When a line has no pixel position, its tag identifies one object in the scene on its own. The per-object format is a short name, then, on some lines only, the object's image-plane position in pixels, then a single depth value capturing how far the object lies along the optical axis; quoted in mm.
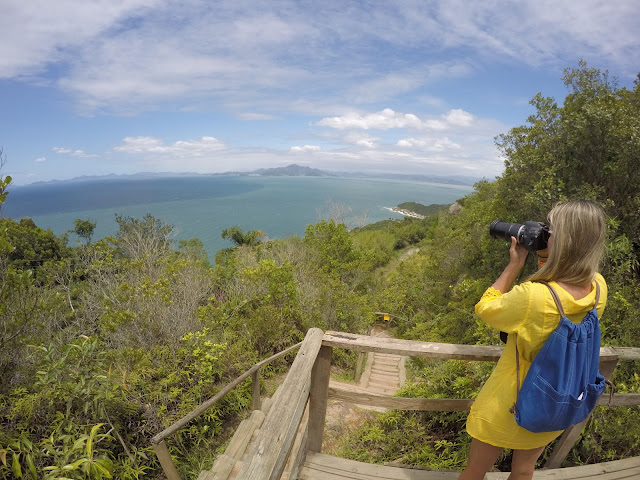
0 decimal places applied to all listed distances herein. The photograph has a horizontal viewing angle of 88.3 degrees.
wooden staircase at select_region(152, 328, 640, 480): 1500
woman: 1199
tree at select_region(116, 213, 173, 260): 11250
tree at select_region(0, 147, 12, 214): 2380
